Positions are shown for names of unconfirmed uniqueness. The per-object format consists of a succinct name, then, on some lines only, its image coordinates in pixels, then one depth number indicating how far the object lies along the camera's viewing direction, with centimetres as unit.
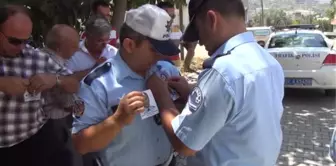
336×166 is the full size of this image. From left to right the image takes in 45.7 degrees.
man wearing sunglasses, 203
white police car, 773
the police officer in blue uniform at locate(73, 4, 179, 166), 164
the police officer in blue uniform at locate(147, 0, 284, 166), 141
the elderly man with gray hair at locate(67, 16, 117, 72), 314
